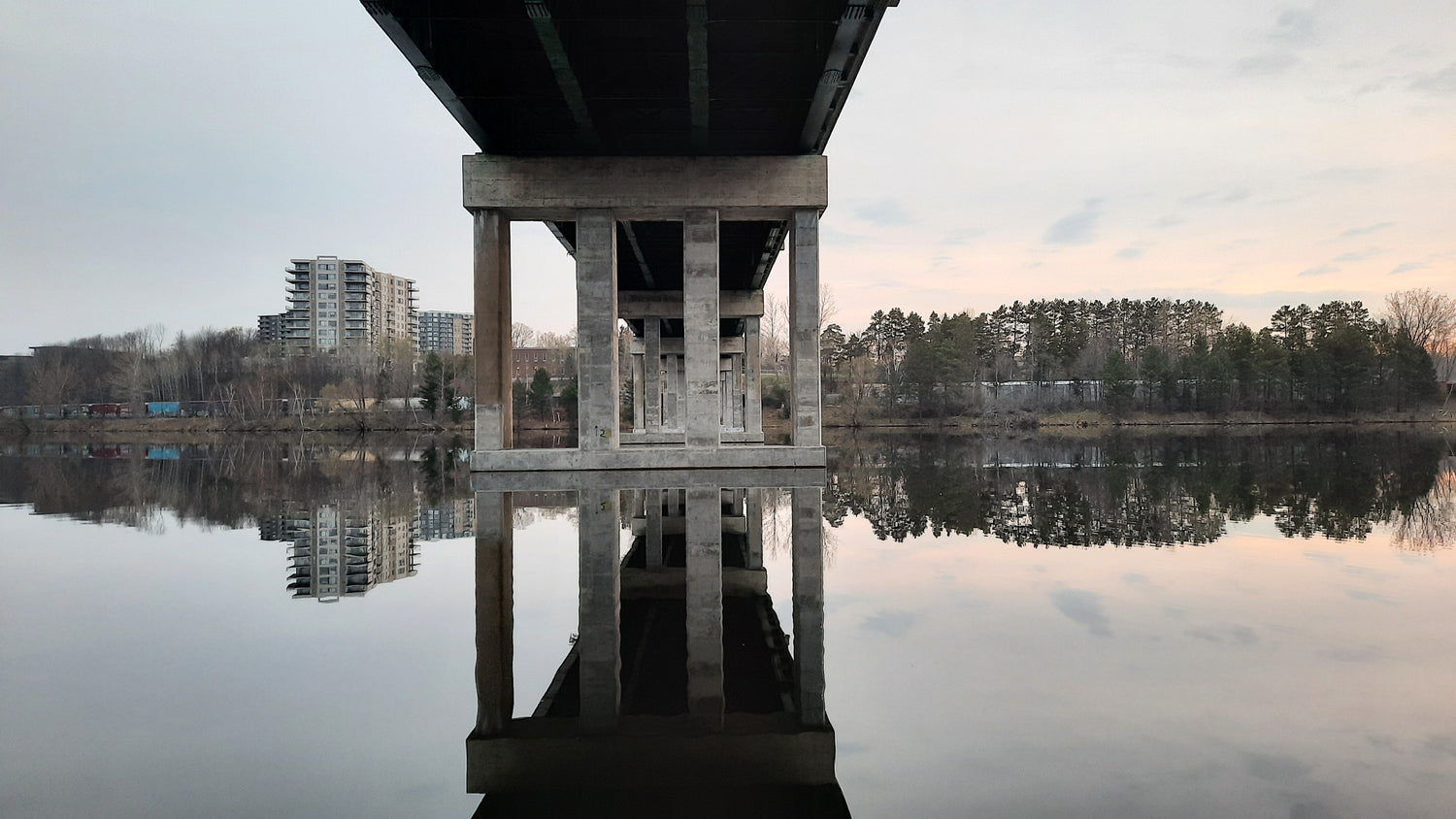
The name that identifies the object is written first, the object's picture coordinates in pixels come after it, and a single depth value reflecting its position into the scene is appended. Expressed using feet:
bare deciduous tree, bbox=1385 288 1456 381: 297.33
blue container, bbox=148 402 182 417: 350.64
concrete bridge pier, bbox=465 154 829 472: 90.63
